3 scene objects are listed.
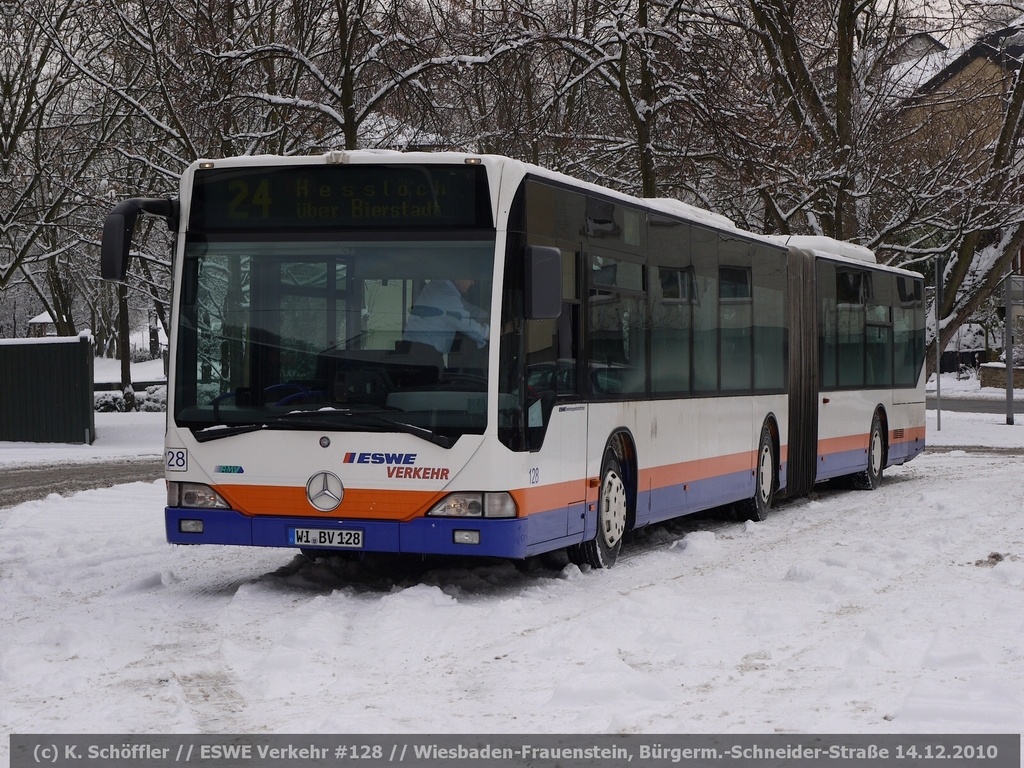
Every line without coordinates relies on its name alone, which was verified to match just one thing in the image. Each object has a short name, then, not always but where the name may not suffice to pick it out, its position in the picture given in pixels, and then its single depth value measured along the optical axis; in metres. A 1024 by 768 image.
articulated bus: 10.04
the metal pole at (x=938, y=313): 29.78
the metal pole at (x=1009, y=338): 33.06
